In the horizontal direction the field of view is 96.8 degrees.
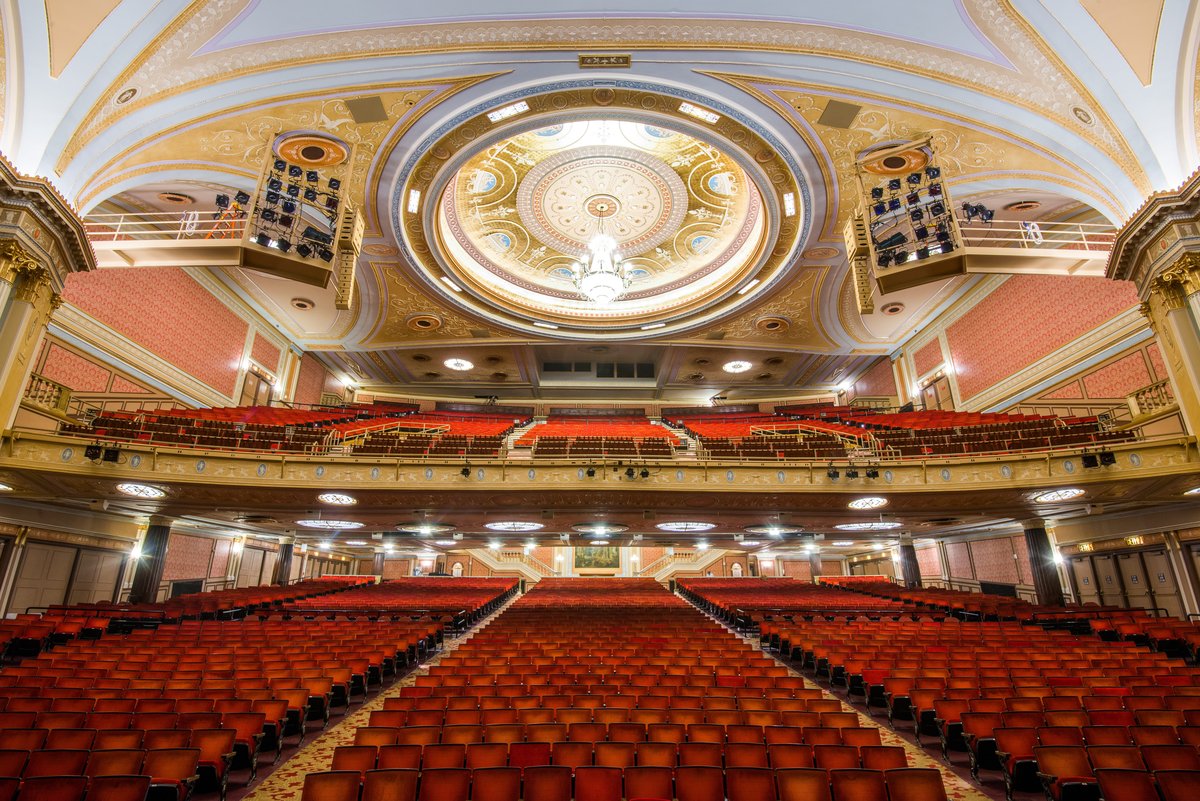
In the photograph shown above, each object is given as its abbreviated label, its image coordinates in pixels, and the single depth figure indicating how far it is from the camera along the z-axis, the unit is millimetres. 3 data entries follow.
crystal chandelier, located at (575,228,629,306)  14648
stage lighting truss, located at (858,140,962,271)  9391
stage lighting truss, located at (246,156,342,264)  9227
